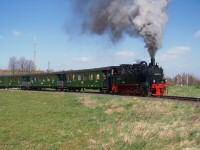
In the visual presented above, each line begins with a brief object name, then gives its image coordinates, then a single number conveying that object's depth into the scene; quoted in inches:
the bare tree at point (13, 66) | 3139.9
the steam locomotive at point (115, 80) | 766.6
